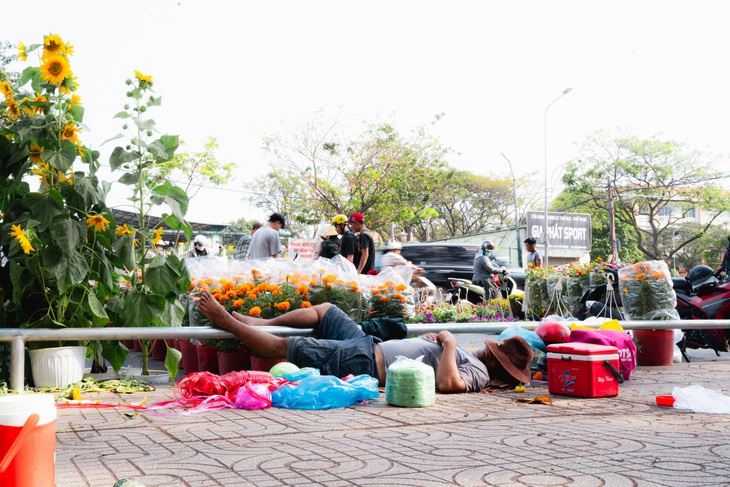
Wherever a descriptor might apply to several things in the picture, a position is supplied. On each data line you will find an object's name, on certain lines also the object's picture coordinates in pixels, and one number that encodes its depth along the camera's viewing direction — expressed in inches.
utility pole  1615.4
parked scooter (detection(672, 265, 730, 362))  363.9
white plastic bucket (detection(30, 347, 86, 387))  219.5
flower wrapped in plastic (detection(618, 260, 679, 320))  324.8
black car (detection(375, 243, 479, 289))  789.2
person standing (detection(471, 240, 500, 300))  605.0
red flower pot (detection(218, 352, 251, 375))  253.0
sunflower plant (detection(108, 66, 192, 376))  223.6
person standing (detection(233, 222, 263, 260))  539.9
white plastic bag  194.4
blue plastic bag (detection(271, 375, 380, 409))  199.0
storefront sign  1487.2
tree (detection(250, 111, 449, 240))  1184.8
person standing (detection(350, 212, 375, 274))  398.9
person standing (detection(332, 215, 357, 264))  396.5
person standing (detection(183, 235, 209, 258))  538.9
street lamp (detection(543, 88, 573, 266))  1312.6
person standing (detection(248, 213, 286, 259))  415.4
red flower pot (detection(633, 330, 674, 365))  324.2
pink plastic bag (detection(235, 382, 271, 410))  196.7
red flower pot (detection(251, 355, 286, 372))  240.5
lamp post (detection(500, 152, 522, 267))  1383.4
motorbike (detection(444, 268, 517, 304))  622.0
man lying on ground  227.8
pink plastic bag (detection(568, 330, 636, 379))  245.8
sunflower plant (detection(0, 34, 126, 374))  210.2
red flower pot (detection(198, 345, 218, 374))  266.7
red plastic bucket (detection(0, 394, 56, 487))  80.5
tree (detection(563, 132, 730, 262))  1558.8
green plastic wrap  200.7
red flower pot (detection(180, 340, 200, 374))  280.7
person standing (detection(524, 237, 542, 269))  557.6
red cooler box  224.4
